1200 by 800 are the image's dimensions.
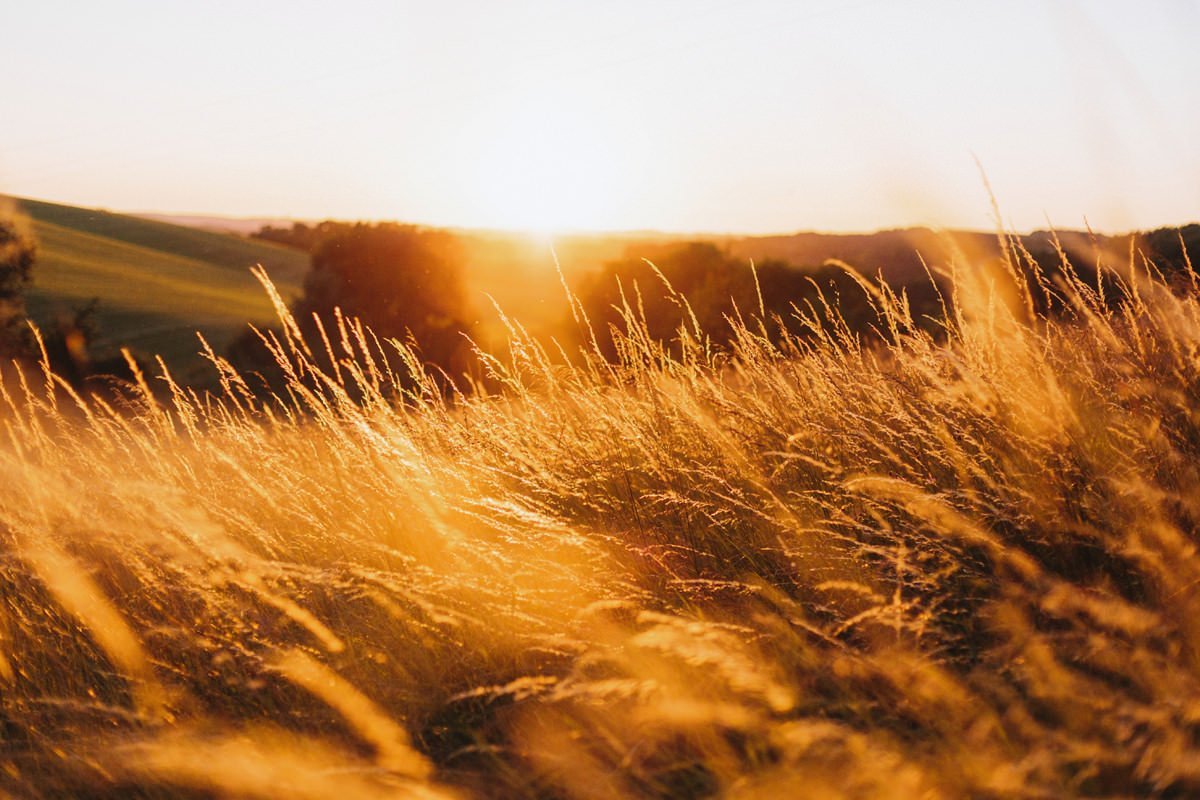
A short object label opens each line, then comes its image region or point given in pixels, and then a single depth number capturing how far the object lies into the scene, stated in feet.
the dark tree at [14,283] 70.33
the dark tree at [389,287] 68.95
